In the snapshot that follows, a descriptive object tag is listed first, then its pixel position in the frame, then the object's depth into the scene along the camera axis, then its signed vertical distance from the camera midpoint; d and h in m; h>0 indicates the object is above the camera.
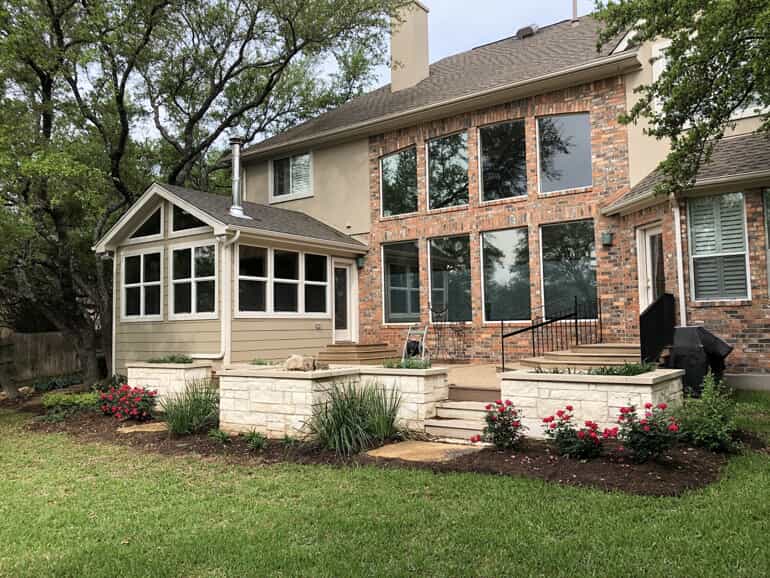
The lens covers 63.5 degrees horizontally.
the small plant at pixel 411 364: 8.03 -0.50
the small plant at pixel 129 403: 9.88 -1.14
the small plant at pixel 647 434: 5.37 -0.99
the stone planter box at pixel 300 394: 7.63 -0.83
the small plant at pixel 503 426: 6.34 -1.04
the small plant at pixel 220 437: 7.79 -1.35
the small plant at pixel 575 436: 5.73 -1.08
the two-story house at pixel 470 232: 9.64 +1.78
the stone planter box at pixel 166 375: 10.28 -0.73
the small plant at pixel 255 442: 7.39 -1.35
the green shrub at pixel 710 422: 5.92 -1.01
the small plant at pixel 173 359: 10.89 -0.50
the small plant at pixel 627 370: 6.65 -0.53
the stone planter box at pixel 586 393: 6.26 -0.74
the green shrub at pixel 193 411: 8.38 -1.10
